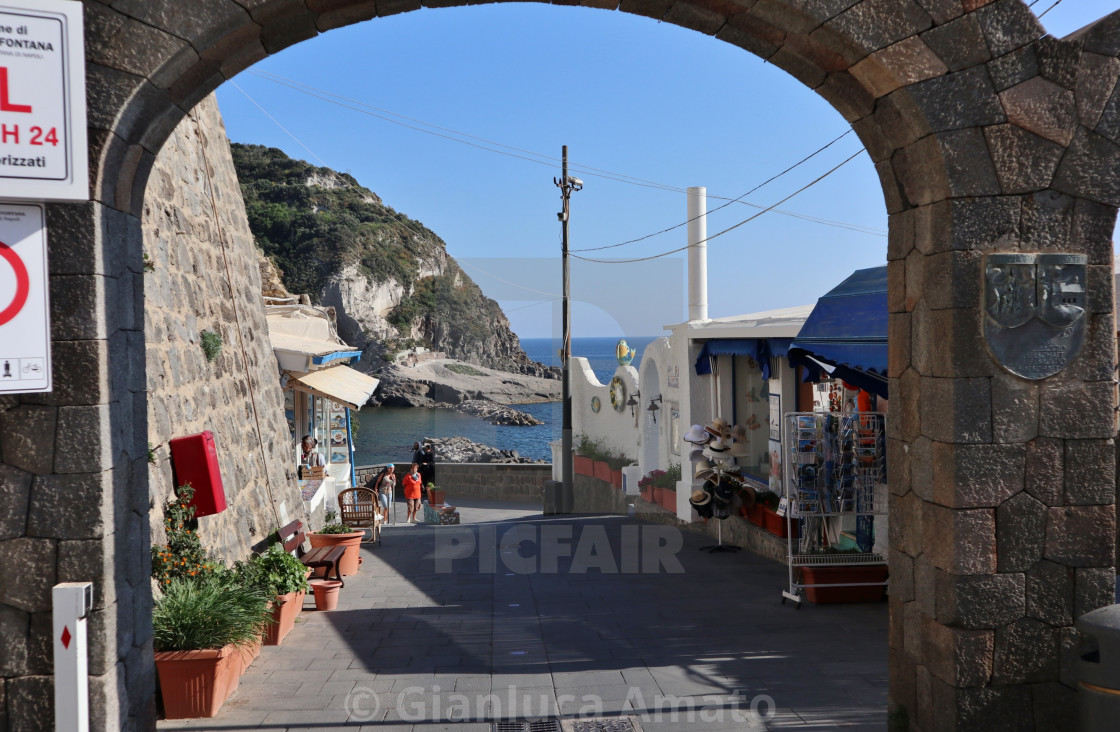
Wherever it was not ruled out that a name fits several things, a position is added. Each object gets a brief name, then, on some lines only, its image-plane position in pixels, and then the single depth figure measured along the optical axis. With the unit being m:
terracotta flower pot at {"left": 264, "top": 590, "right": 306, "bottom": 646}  5.95
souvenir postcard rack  7.07
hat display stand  9.25
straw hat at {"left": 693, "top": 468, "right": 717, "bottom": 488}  9.54
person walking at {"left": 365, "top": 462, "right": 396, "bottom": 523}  15.67
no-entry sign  3.26
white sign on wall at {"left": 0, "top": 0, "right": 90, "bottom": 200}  3.21
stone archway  3.53
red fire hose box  5.81
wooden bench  7.27
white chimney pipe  12.09
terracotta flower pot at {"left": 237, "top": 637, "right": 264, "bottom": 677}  5.16
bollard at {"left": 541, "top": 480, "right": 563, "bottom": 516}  17.78
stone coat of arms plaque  3.71
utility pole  17.11
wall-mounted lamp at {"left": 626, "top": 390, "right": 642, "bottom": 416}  16.05
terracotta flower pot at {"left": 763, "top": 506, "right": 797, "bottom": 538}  8.90
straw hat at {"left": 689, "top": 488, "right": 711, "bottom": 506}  9.33
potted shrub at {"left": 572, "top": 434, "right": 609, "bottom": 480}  18.55
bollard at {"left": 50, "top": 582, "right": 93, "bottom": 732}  3.25
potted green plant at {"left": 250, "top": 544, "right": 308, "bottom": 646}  5.96
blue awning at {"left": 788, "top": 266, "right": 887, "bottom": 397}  6.06
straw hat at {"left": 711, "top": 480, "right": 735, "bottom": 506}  9.23
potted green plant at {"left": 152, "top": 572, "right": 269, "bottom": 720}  4.57
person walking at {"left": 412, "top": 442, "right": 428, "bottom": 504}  18.62
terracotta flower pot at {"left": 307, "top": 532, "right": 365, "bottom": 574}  8.49
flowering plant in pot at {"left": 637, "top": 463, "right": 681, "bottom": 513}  12.96
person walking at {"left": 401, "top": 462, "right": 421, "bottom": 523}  16.27
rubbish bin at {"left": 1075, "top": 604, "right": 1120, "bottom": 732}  3.38
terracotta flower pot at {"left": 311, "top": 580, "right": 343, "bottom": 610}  6.98
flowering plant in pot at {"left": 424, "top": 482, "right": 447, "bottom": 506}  18.24
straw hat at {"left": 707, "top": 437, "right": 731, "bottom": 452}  9.97
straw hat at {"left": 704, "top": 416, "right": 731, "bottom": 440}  9.99
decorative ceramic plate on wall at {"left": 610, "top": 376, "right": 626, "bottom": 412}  16.97
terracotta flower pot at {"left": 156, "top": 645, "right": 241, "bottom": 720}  4.55
